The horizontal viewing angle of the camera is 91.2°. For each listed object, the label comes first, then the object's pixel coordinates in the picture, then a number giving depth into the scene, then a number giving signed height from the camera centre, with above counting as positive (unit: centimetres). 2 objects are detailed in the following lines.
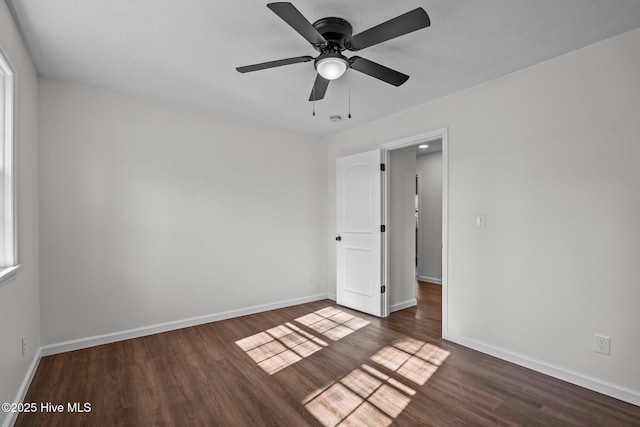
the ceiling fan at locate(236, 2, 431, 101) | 160 +98
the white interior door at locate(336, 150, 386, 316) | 398 -32
